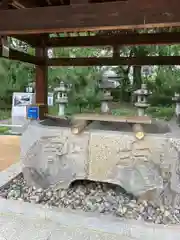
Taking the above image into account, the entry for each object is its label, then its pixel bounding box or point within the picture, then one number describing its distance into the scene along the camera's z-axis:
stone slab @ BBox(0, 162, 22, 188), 1.90
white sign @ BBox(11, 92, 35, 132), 4.14
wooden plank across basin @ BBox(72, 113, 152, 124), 1.61
